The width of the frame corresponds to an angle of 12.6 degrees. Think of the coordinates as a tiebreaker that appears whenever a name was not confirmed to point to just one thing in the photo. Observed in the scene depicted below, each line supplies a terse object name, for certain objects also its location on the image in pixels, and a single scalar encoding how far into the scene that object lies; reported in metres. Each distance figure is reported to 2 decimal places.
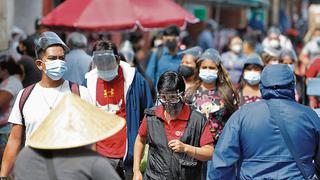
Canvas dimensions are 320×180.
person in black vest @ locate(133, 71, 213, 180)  11.52
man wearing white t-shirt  11.26
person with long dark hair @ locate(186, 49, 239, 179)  14.41
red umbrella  20.80
